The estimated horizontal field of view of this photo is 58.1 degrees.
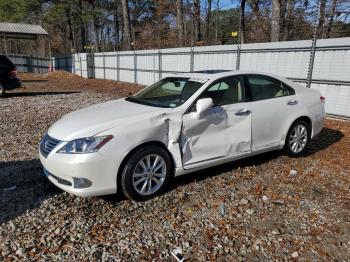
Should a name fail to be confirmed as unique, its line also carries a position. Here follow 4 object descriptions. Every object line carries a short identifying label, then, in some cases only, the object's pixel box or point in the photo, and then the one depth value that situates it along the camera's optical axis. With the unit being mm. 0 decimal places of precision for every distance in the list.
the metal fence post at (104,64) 21969
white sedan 3494
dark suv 12852
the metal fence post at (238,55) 10518
